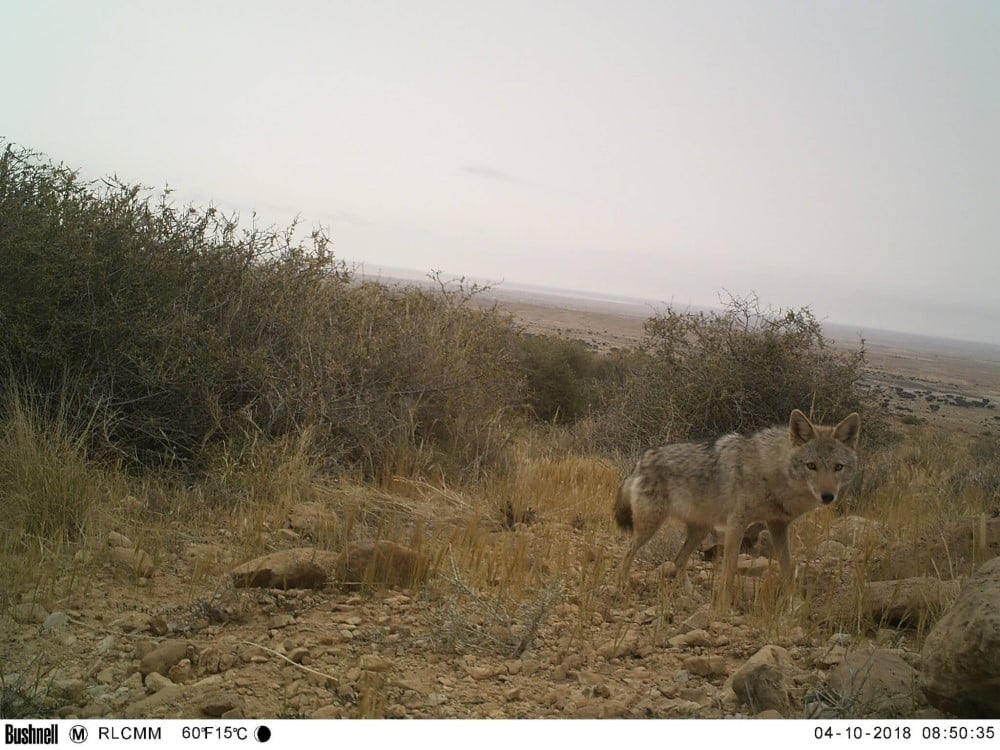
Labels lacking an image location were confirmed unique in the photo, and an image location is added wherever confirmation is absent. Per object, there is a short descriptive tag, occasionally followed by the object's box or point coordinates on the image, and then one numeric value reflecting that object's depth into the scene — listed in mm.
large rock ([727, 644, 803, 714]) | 3502
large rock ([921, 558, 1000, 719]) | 3070
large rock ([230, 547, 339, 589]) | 4762
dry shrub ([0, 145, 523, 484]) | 6902
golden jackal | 5898
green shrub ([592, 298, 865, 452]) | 10727
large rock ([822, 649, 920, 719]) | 3410
